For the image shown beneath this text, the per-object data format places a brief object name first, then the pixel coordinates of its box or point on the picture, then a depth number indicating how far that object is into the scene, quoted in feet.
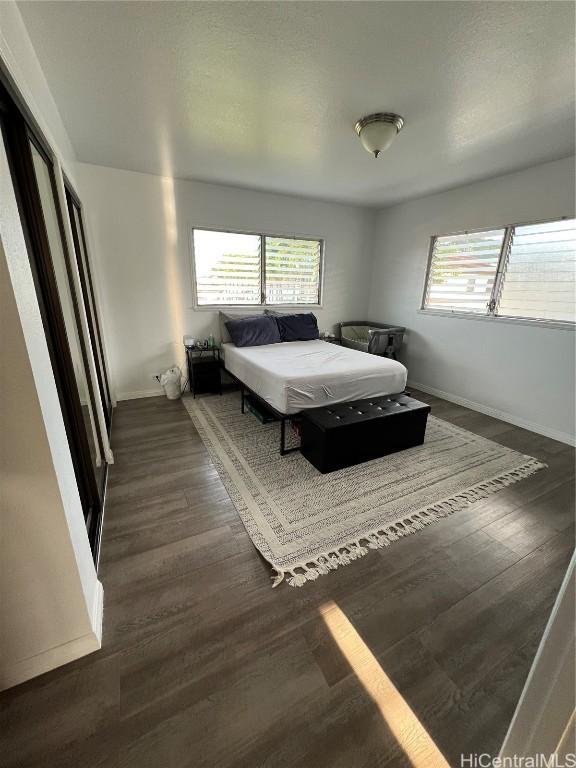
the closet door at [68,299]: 5.28
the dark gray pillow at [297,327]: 13.35
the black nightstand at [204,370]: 12.50
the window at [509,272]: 9.37
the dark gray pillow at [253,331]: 12.35
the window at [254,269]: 12.76
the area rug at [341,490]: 5.62
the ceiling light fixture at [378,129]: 6.77
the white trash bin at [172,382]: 12.29
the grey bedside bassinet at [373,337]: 14.07
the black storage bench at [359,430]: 7.57
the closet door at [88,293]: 7.95
